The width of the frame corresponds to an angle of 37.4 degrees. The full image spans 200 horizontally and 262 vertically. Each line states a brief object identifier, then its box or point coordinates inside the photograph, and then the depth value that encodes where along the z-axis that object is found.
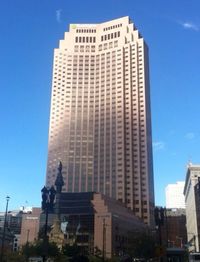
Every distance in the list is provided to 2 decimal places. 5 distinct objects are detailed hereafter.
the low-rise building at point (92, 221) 103.79
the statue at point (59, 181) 69.79
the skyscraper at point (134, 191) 139.79
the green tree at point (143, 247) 72.18
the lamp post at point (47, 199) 35.46
